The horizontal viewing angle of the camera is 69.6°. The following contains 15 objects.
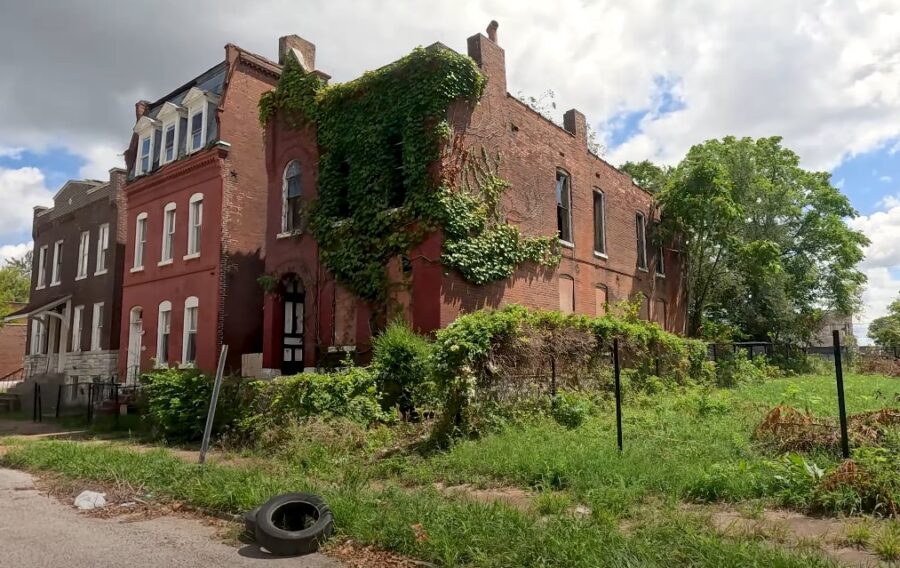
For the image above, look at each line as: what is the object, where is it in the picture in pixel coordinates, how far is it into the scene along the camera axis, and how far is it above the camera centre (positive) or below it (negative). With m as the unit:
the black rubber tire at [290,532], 6.14 -1.63
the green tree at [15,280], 35.59 +5.97
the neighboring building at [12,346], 41.49 +0.94
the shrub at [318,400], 11.96 -0.71
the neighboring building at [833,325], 33.41 +2.37
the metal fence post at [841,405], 7.00 -0.42
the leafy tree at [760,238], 25.53 +5.72
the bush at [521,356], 10.79 +0.15
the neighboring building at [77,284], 27.22 +3.54
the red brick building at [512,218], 16.27 +3.97
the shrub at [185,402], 13.27 -0.84
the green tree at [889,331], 39.67 +2.61
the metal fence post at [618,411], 8.90 -0.64
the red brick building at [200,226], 21.41 +4.79
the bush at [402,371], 12.70 -0.16
